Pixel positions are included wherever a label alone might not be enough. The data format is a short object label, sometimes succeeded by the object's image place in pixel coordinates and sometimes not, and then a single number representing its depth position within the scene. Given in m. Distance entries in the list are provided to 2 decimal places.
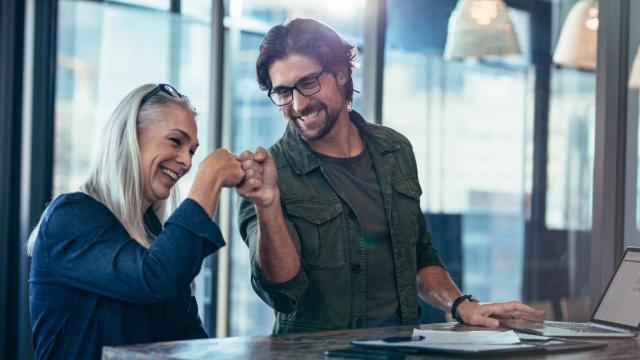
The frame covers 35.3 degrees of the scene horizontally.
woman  2.01
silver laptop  2.29
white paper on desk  1.90
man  2.40
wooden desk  1.74
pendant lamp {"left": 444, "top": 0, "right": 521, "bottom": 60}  3.94
